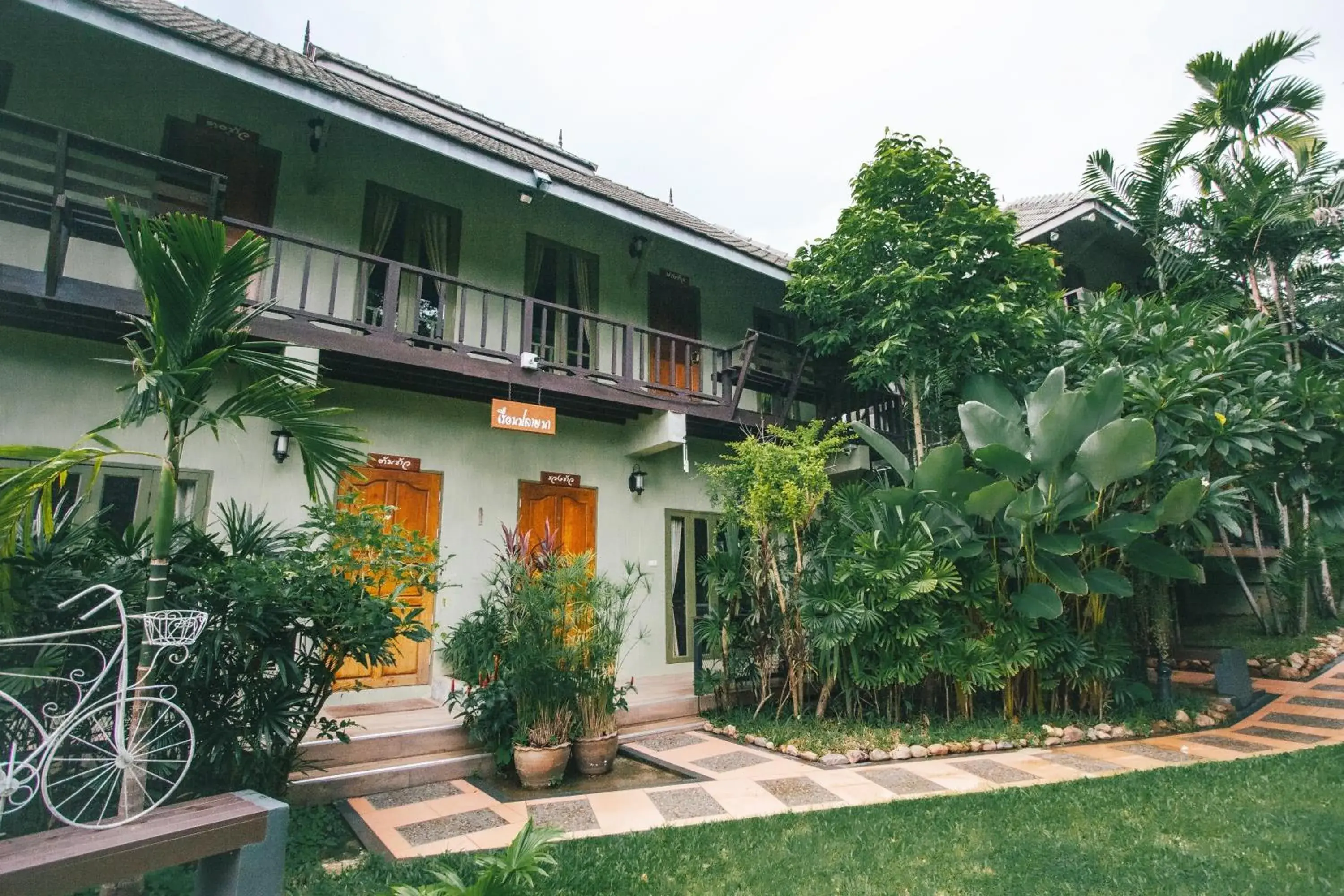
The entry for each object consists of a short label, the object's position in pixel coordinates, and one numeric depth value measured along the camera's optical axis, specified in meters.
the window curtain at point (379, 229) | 6.63
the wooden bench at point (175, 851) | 1.81
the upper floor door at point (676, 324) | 8.58
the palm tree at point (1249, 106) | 8.55
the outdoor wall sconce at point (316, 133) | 6.11
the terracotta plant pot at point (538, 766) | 4.44
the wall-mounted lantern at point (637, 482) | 8.20
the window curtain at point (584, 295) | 8.04
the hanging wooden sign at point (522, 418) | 6.19
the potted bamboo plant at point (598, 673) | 4.76
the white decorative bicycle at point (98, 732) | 2.22
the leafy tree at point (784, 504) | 5.80
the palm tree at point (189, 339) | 2.53
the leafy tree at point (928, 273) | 6.95
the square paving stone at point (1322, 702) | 6.11
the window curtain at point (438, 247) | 6.97
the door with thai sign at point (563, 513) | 7.41
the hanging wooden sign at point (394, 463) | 6.46
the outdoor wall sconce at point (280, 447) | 5.93
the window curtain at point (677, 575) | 8.33
